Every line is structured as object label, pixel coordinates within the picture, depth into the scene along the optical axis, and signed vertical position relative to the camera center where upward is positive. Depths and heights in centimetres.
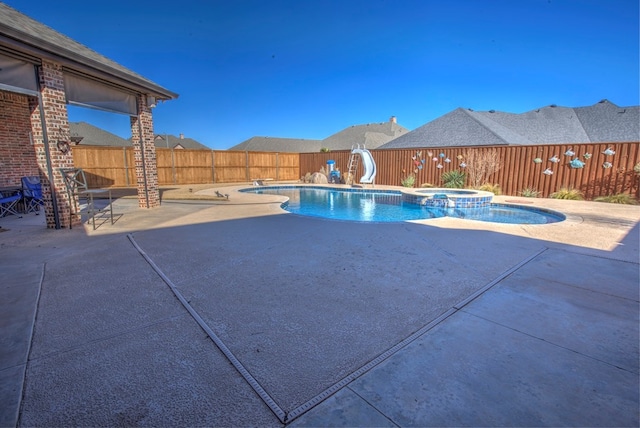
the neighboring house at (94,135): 2536 +334
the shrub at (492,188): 1312 -61
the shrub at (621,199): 1015 -84
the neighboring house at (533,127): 2105 +357
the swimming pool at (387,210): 886 -123
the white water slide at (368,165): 1666 +48
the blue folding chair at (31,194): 769 -54
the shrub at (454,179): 1426 -24
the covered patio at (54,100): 509 +158
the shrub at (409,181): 1616 -38
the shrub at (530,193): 1225 -76
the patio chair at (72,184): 584 -22
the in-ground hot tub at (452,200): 1059 -92
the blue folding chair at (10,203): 704 -74
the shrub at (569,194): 1132 -74
